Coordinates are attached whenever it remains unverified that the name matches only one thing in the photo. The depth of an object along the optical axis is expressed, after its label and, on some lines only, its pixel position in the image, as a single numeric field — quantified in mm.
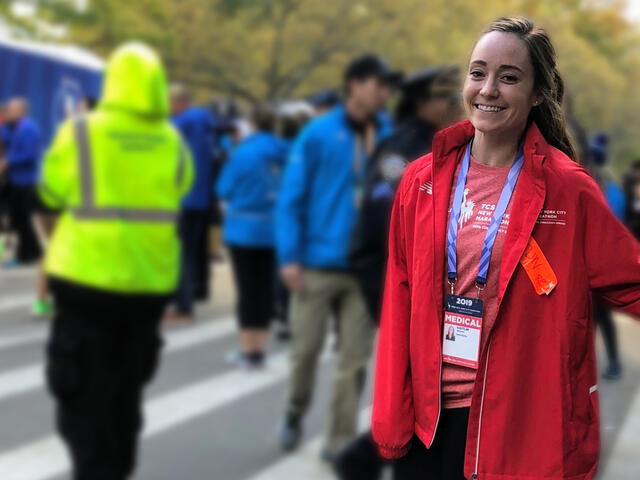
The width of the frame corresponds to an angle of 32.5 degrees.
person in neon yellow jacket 4477
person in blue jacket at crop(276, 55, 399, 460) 5539
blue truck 17406
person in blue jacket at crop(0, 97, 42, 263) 13359
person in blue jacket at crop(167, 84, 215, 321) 10289
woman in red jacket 2449
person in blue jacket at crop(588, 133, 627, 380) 8017
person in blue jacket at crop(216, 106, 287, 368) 8148
